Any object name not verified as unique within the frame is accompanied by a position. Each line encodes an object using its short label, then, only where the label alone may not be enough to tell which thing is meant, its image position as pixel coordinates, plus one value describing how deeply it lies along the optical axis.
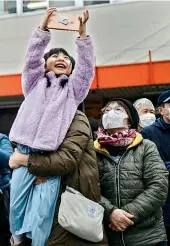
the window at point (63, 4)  9.78
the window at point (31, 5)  9.92
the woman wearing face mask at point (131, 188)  2.21
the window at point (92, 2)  9.67
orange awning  8.46
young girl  2.04
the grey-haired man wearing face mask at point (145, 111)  4.04
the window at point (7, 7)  10.19
